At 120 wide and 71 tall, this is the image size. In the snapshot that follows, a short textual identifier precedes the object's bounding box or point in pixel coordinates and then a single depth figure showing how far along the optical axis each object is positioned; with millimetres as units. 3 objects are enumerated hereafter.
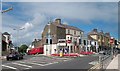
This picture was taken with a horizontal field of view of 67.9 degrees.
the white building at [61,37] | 28215
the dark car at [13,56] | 13128
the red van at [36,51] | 29221
